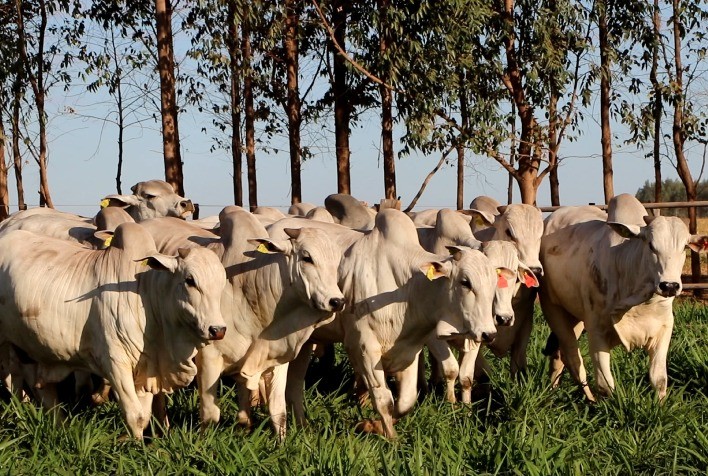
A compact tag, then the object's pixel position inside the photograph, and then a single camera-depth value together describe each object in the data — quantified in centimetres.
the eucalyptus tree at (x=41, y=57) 3837
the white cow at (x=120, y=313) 1300
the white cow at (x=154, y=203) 2045
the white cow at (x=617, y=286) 1520
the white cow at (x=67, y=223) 1682
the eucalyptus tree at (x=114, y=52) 3959
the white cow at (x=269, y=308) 1365
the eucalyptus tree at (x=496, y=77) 3141
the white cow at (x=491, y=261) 1452
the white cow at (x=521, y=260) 1712
